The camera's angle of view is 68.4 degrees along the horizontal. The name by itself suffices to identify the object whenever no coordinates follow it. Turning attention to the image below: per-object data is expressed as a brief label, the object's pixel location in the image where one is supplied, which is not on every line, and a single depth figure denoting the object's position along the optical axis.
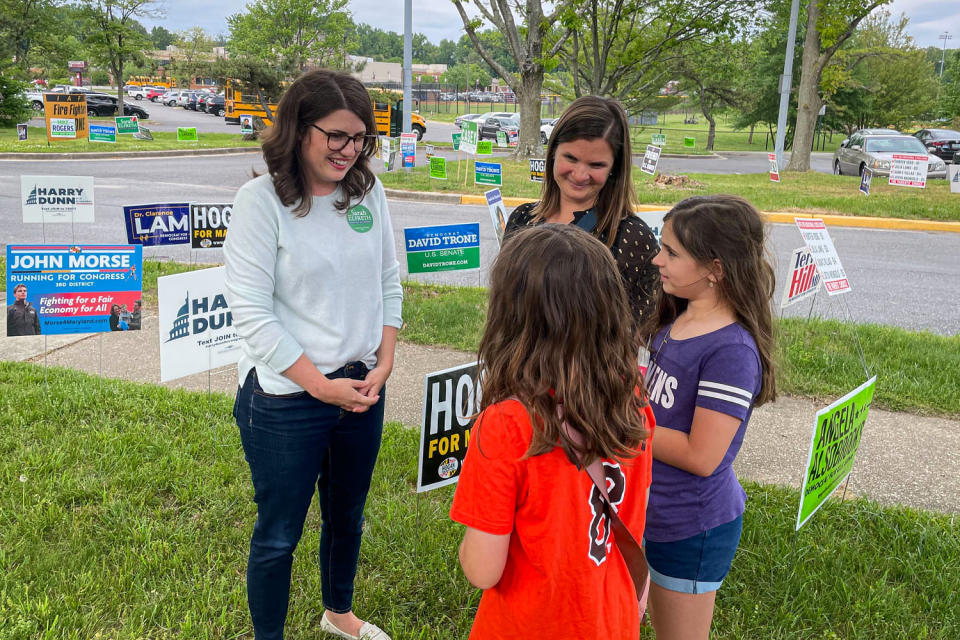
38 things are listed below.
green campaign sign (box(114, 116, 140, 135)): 24.09
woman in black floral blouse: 2.36
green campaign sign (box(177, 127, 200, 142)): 24.02
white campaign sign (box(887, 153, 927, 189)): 14.80
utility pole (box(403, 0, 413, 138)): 17.23
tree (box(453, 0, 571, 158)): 19.34
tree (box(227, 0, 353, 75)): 43.28
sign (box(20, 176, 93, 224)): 5.36
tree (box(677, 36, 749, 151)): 23.53
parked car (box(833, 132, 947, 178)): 19.61
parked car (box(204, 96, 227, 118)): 48.44
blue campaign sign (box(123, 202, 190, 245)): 4.80
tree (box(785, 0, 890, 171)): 18.66
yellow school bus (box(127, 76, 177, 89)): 80.70
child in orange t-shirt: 1.36
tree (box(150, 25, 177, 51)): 139.38
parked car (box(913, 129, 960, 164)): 24.92
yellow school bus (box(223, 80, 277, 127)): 29.45
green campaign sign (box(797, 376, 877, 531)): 2.54
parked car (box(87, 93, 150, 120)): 38.53
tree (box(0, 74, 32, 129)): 27.64
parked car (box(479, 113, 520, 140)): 33.63
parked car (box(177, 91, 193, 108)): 54.94
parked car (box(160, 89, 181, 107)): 56.66
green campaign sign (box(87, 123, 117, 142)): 21.05
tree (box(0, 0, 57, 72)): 32.38
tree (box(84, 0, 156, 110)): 27.41
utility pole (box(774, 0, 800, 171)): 19.10
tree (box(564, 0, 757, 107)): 20.41
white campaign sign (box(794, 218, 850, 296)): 4.77
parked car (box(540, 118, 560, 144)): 33.31
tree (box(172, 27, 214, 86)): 80.44
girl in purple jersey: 1.87
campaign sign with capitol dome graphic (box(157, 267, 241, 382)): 3.85
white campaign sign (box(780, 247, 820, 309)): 5.11
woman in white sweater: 2.04
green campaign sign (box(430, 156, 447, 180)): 14.58
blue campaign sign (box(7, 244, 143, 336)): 4.21
